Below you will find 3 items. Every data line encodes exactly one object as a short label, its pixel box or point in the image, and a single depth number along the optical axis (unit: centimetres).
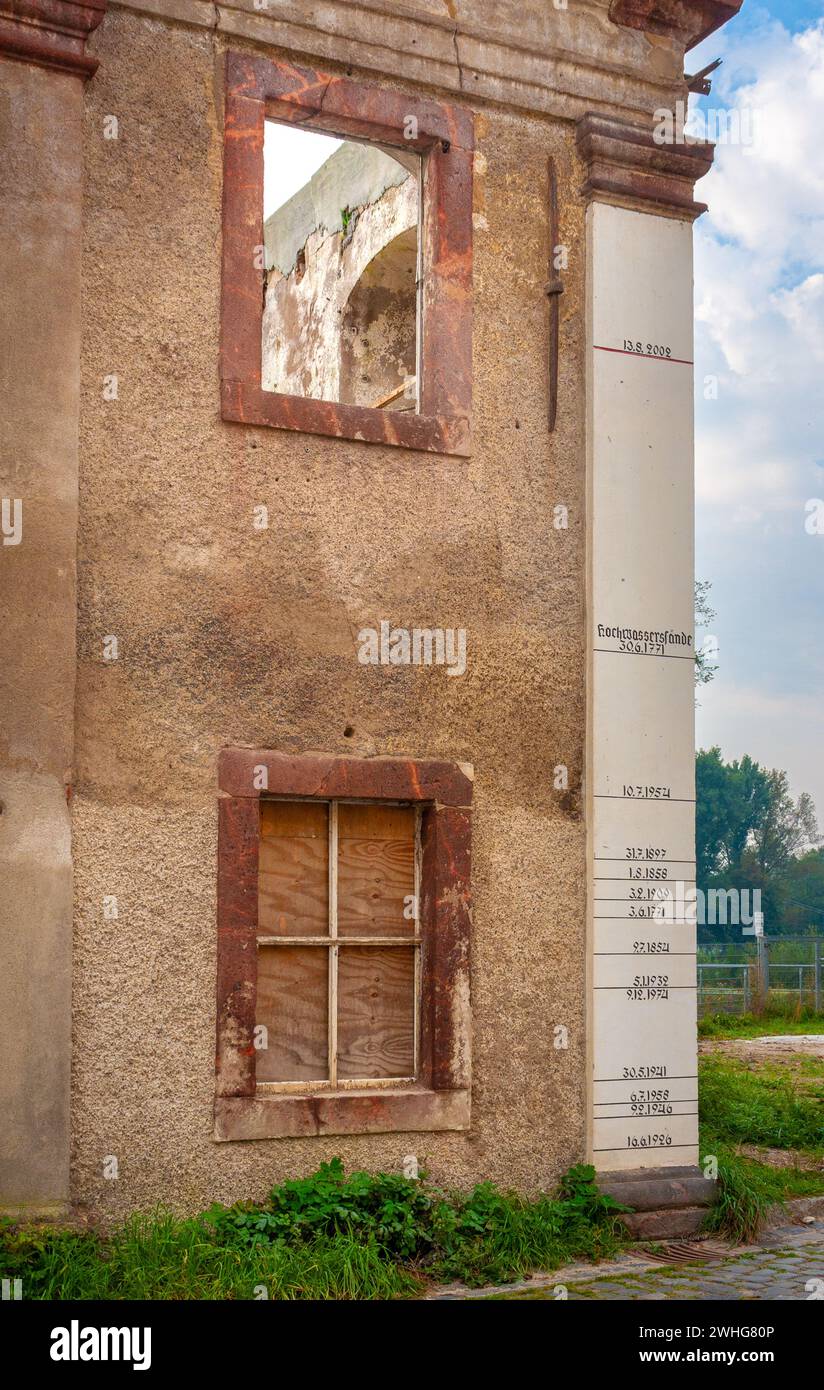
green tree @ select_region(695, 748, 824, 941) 5341
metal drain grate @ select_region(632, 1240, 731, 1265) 717
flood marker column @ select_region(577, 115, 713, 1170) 768
